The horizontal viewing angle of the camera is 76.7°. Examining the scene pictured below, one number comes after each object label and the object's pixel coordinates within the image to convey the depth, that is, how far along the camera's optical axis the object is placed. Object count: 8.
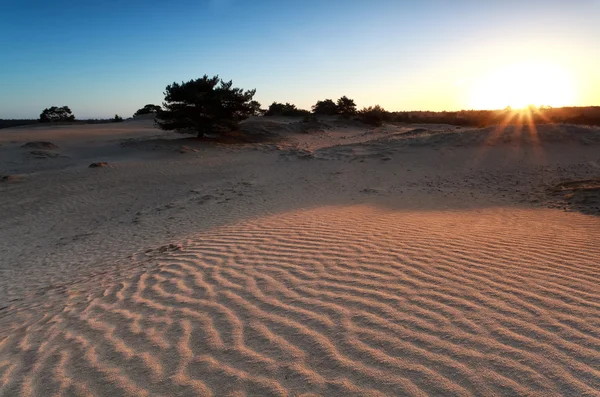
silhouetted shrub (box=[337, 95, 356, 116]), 38.06
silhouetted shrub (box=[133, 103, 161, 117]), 47.00
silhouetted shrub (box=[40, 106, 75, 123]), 47.03
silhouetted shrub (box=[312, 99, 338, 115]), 38.41
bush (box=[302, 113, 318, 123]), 30.77
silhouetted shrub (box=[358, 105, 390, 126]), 33.75
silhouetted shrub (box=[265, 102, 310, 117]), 40.28
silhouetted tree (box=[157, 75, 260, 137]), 20.45
